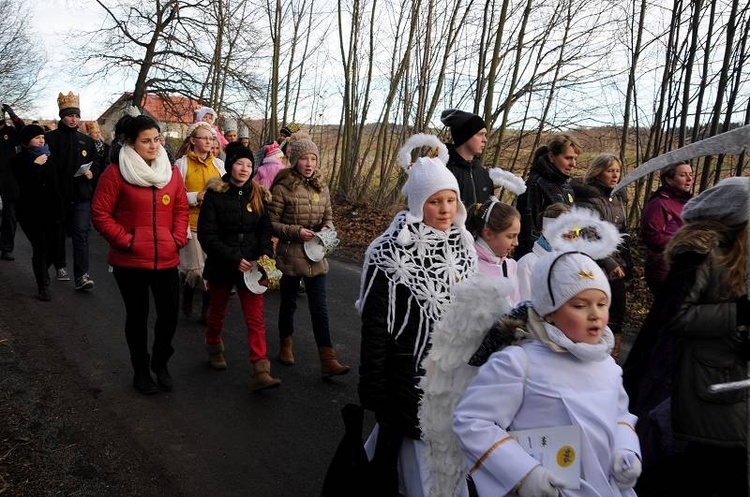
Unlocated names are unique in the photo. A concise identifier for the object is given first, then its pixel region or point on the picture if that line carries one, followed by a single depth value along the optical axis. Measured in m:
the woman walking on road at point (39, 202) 7.92
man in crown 8.30
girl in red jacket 5.02
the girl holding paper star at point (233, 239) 5.54
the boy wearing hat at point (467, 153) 5.34
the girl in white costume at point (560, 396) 2.23
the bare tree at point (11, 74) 41.50
